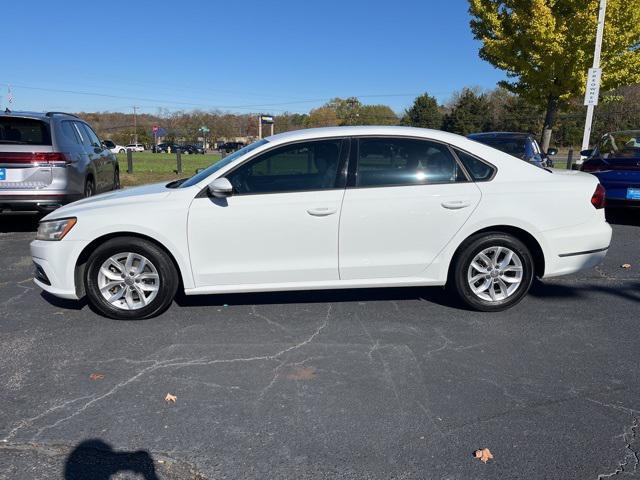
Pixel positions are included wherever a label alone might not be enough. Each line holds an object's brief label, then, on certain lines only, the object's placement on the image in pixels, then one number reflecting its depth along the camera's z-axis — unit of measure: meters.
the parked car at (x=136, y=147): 78.95
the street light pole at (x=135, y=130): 93.89
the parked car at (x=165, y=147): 77.61
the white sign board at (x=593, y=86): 12.48
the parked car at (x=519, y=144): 10.24
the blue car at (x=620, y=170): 7.87
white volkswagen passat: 4.18
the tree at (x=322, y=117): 80.81
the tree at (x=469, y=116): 52.06
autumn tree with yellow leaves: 15.12
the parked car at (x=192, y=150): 72.75
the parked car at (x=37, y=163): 6.98
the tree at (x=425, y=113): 55.88
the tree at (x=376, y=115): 75.50
